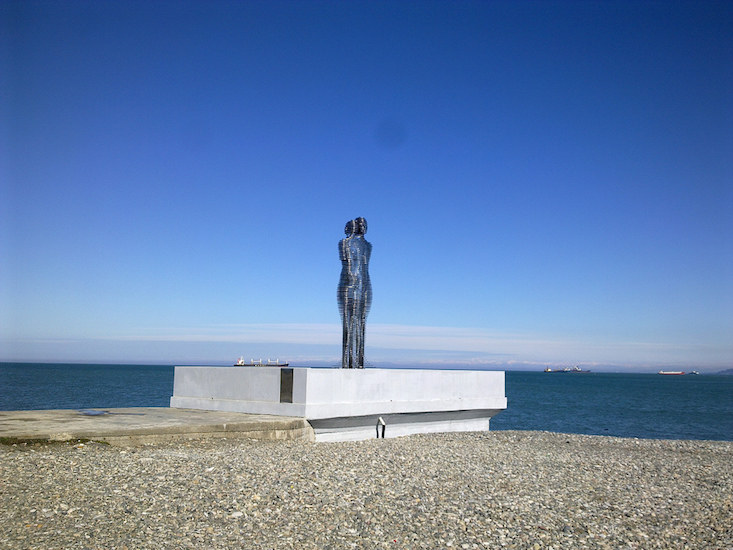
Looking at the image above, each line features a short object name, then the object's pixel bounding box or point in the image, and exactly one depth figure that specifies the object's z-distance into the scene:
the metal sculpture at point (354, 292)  14.97
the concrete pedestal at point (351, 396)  12.48
